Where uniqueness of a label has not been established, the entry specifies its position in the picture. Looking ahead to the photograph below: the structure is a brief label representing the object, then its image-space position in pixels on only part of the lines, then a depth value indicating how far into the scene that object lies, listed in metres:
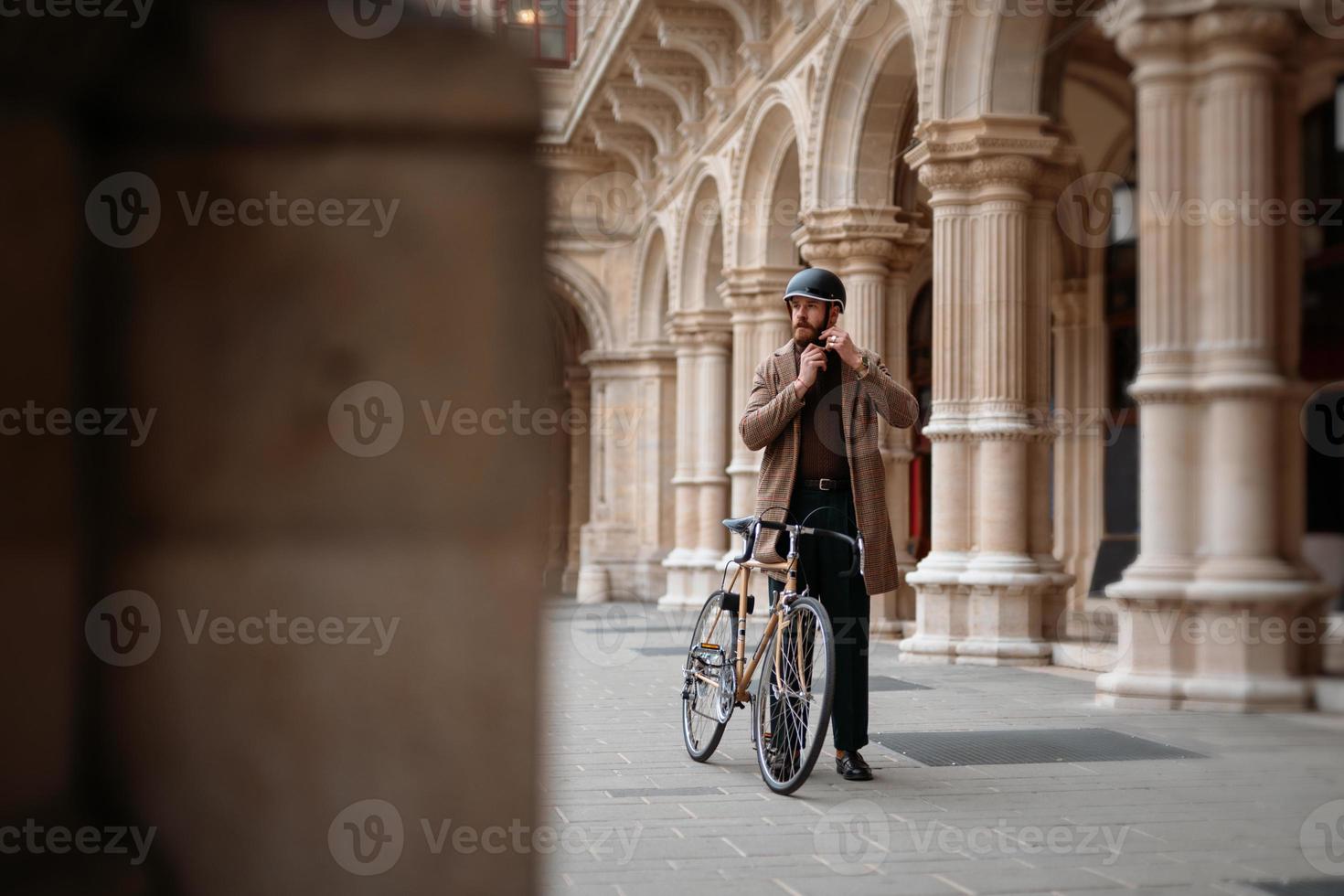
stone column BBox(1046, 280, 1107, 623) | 36.06
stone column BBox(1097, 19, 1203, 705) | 15.23
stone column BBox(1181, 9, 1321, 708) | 14.76
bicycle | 10.30
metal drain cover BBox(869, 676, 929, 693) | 18.28
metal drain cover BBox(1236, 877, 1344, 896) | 7.39
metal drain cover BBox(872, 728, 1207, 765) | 12.16
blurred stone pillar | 2.37
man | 11.07
